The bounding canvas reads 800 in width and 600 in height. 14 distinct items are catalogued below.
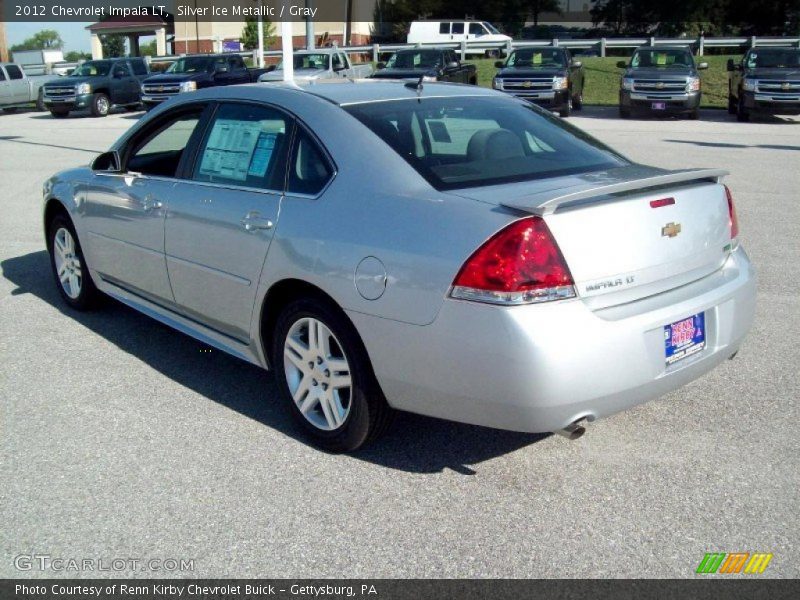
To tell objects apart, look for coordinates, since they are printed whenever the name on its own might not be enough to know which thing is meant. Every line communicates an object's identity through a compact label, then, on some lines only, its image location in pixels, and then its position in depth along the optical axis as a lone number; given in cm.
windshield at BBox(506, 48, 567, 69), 2423
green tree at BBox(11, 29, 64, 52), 13552
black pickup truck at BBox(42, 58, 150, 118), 2730
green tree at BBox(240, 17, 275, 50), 5312
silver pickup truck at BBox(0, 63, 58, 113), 3047
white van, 4762
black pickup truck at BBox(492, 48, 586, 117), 2303
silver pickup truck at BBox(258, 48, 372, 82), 2617
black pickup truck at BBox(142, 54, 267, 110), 2648
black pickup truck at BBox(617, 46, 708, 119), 2223
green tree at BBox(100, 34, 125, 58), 9191
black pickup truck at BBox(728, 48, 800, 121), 2128
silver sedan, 346
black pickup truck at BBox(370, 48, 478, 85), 2514
